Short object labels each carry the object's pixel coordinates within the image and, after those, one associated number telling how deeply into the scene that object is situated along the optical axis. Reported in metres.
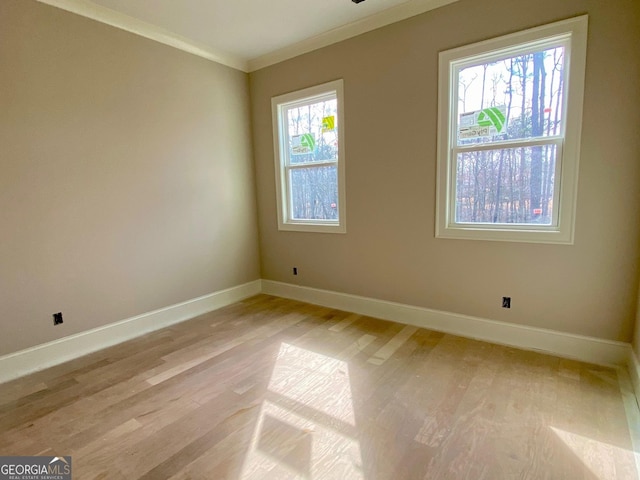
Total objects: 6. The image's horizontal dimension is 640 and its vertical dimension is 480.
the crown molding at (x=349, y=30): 2.83
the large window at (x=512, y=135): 2.39
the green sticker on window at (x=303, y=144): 3.83
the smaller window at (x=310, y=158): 3.57
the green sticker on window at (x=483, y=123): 2.65
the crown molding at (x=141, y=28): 2.65
